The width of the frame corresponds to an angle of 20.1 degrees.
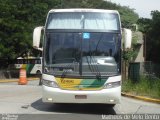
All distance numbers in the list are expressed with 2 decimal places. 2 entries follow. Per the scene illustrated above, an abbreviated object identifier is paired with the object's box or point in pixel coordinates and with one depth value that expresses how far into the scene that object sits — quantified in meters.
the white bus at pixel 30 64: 53.84
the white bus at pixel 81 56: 14.20
